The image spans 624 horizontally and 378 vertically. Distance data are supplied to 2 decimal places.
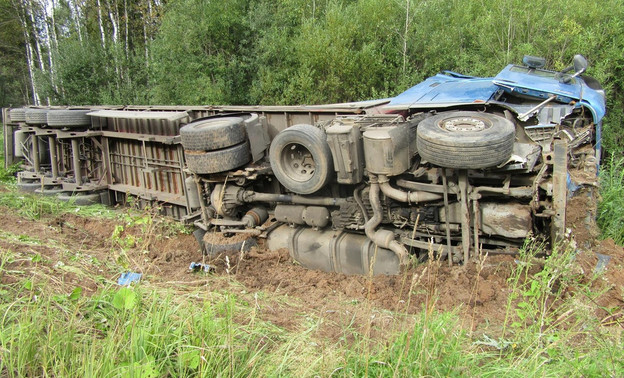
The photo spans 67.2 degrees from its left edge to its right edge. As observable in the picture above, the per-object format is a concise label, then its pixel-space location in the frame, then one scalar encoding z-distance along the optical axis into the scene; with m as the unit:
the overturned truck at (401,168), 4.33
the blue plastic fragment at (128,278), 3.75
